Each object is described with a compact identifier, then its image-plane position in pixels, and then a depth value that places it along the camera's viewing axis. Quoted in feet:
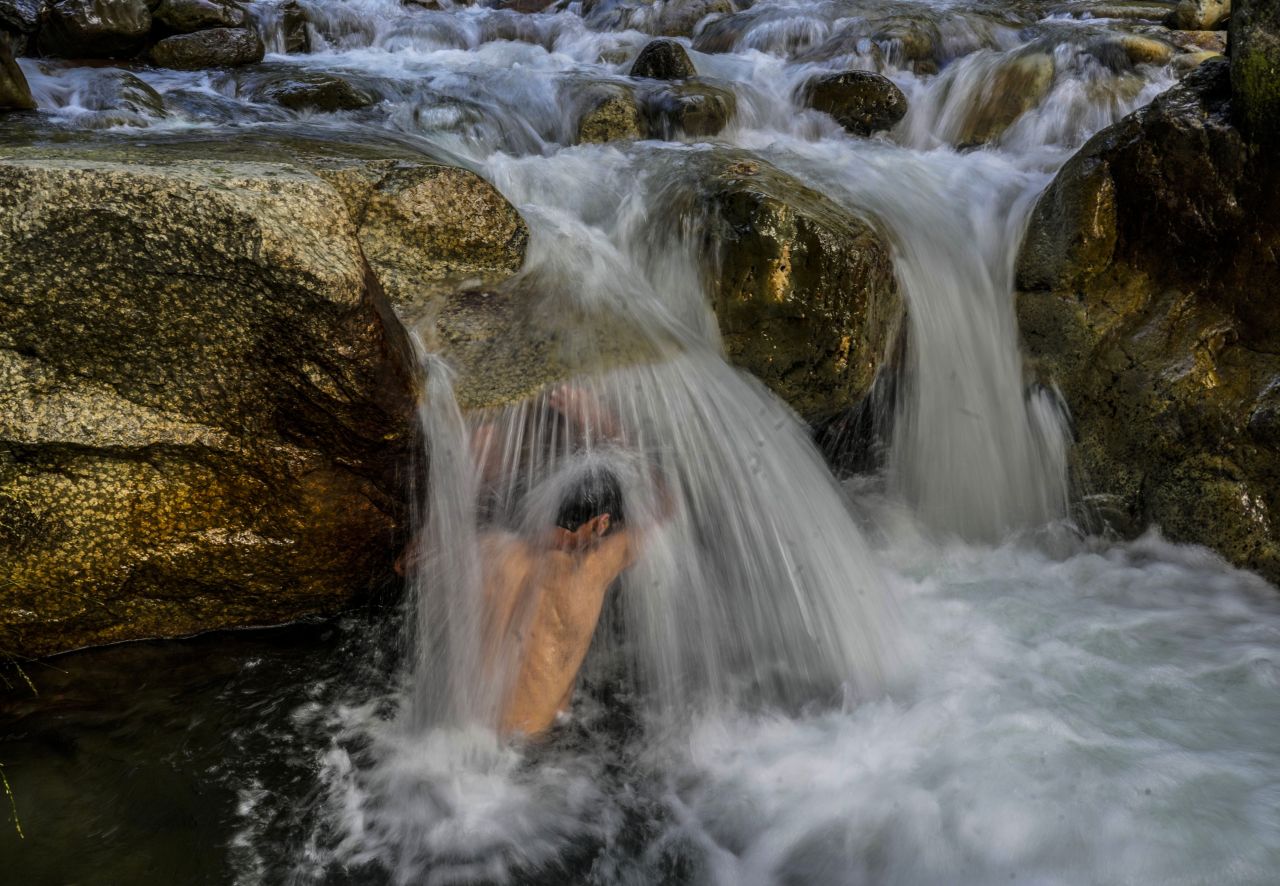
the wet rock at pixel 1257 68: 12.72
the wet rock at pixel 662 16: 40.16
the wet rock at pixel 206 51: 28.37
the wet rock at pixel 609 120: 23.77
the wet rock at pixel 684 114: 24.43
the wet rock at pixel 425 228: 12.57
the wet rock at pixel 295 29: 34.22
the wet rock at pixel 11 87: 18.33
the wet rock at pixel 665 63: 28.53
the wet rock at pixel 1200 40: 26.50
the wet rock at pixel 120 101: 19.97
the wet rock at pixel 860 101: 26.11
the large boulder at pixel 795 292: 13.87
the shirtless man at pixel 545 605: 10.89
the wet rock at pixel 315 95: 23.93
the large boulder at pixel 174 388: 9.28
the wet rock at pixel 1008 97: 24.89
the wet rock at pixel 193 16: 29.68
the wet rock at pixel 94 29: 27.61
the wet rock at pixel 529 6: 47.37
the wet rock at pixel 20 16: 27.71
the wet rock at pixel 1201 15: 28.14
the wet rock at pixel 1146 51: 25.54
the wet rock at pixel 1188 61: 25.12
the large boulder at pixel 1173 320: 13.21
